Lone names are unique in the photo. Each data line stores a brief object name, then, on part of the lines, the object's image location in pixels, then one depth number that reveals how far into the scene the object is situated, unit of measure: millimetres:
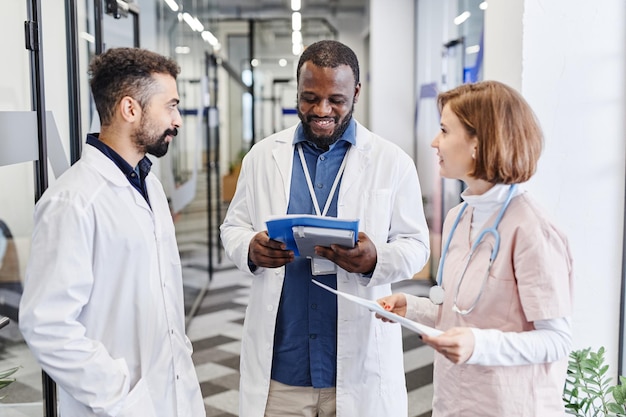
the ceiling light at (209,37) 7102
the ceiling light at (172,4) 5027
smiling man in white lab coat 1900
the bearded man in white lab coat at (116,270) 1484
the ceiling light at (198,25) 6446
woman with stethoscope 1329
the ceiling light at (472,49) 5359
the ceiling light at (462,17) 5764
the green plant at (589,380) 2241
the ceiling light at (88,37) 2898
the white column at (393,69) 7801
